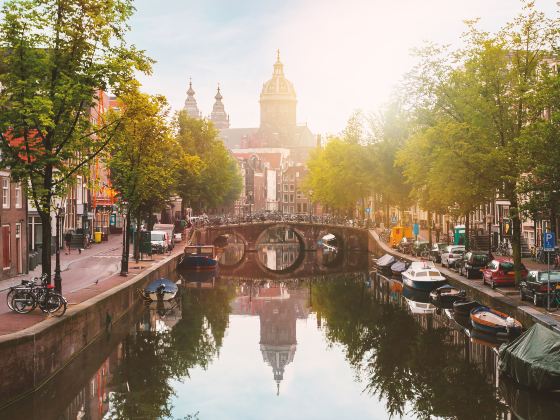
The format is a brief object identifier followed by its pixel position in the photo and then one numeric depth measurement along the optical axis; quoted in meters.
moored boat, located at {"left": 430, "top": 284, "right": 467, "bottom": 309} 40.75
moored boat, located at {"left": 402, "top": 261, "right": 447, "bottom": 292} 45.69
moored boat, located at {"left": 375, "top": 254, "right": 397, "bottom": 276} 60.03
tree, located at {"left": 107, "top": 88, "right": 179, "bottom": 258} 40.81
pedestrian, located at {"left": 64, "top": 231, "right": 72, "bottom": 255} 55.19
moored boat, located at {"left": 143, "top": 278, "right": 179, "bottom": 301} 42.16
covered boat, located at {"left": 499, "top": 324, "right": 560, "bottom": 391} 21.23
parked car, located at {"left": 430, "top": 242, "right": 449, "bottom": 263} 55.44
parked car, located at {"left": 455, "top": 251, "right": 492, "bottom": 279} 43.69
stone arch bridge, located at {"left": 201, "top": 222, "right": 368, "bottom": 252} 84.06
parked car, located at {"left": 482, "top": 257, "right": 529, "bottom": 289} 37.91
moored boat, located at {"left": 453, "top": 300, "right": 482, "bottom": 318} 35.60
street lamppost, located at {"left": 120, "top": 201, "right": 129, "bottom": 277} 40.03
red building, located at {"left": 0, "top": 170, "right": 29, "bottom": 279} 35.59
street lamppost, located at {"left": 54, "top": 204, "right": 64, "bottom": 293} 26.11
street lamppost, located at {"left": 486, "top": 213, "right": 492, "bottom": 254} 55.28
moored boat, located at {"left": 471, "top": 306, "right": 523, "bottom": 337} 29.44
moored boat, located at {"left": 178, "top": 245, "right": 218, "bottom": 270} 62.91
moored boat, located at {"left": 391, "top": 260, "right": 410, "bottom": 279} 55.81
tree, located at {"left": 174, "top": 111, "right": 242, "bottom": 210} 76.88
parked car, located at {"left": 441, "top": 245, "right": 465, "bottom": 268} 50.22
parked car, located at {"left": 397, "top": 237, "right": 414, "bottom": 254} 63.25
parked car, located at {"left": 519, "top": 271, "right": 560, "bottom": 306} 30.47
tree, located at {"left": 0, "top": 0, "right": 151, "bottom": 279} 24.23
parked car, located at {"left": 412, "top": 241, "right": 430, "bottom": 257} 59.38
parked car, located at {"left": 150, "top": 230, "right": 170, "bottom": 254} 60.16
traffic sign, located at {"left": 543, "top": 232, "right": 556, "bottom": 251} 29.27
